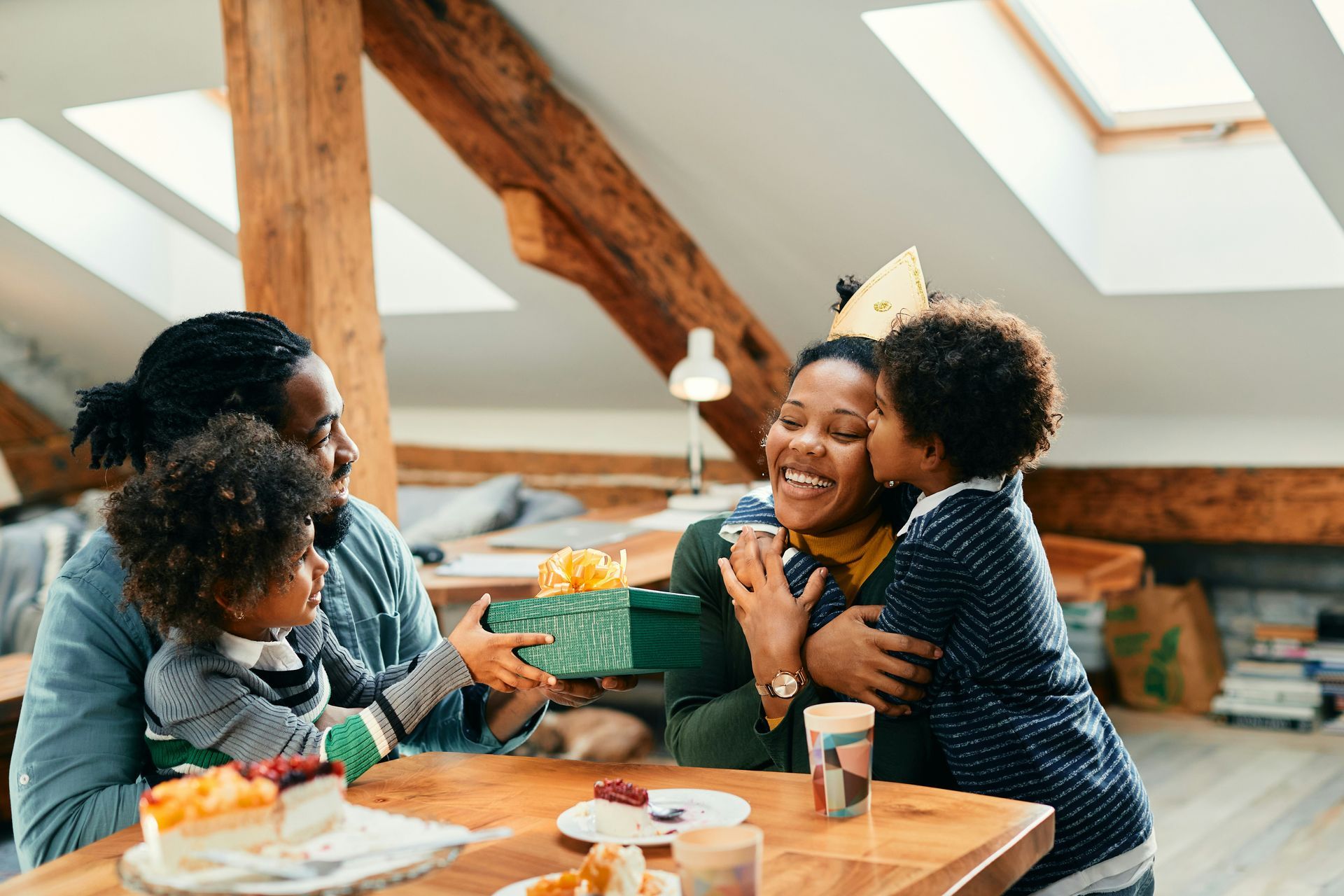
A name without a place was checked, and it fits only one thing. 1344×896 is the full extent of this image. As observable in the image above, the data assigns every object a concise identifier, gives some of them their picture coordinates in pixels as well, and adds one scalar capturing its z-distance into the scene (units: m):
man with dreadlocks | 1.44
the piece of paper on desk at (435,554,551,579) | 3.15
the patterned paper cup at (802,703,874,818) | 1.31
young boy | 1.56
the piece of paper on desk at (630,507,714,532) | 3.97
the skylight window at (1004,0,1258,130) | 3.40
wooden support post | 3.05
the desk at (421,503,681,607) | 3.02
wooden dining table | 1.20
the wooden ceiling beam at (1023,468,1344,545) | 4.17
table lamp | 3.92
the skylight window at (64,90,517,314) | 4.76
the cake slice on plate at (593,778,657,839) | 1.28
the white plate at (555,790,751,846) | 1.29
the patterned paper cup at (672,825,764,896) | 1.06
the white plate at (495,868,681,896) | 1.15
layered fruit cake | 1.06
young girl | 1.39
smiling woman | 1.61
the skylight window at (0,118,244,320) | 5.13
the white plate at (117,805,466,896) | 1.03
